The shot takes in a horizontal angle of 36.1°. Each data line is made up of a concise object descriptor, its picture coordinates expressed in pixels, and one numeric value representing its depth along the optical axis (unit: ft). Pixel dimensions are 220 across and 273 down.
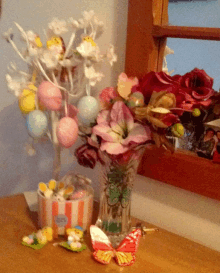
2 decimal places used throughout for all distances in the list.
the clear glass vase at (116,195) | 2.56
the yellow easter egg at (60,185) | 2.95
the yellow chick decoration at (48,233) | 2.66
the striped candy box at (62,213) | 2.71
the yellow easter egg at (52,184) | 2.90
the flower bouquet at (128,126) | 2.25
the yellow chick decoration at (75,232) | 2.62
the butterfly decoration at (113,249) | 2.40
